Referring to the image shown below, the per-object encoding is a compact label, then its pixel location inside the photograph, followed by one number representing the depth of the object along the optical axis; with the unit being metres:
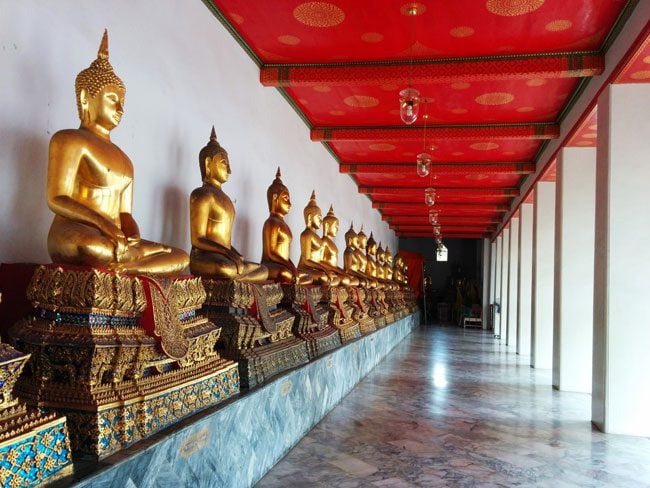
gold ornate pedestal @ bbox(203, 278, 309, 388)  3.15
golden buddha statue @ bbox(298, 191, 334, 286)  5.99
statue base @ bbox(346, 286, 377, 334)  6.88
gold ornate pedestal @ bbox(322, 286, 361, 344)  5.74
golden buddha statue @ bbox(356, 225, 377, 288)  8.67
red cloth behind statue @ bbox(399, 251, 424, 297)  23.16
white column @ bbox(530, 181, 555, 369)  8.19
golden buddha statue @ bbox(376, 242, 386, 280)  11.24
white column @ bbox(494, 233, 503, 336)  15.88
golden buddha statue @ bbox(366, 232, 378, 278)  9.93
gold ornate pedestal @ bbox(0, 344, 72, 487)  1.49
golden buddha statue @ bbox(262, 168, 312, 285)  4.83
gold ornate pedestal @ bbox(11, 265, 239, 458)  1.89
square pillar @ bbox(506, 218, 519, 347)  12.38
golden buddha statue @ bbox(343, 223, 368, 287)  8.11
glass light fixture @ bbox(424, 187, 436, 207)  9.24
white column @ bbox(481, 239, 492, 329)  18.80
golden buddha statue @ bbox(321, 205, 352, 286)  6.42
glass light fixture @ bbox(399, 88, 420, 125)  4.49
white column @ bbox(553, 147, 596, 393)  6.50
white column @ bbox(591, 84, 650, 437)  4.54
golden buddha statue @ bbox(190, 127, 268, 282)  3.45
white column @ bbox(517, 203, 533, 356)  10.12
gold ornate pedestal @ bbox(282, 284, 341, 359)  4.48
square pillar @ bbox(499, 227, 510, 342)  13.65
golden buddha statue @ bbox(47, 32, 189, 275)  2.27
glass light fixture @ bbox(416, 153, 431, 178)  6.67
